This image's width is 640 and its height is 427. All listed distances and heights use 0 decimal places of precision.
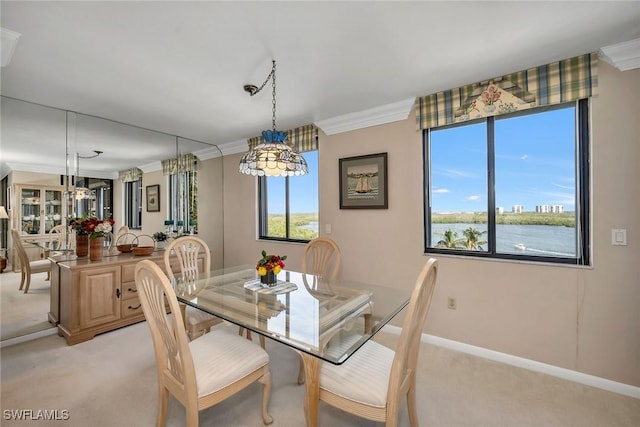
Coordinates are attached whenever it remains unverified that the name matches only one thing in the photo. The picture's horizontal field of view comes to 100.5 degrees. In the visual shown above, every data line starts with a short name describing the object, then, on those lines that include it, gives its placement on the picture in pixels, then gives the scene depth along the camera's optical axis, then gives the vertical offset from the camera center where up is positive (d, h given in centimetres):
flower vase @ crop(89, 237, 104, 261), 288 -37
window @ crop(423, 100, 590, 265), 209 +23
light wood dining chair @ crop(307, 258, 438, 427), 121 -83
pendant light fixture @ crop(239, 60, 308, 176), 181 +38
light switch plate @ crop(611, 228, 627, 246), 186 -18
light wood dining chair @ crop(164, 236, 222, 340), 221 -42
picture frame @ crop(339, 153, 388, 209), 291 +36
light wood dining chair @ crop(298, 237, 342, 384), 256 -43
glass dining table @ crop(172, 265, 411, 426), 130 -60
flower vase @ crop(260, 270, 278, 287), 209 -52
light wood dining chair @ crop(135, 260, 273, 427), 125 -80
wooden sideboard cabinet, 257 -83
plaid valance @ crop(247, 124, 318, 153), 345 +102
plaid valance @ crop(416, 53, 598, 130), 196 +99
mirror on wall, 261 +61
